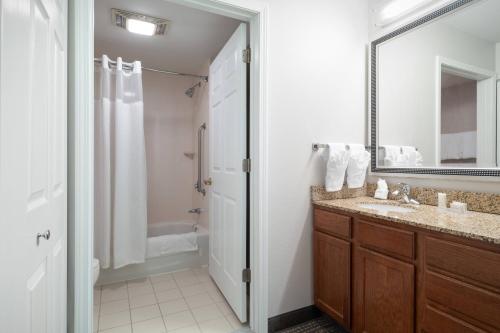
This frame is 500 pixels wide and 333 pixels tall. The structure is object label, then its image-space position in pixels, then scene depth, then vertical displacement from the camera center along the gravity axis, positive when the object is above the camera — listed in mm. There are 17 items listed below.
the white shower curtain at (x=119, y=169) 2293 -45
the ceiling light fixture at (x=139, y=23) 2105 +1223
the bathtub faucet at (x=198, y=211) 3138 -574
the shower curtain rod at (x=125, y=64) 2318 +938
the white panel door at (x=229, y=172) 1737 -61
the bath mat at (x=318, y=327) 1679 -1090
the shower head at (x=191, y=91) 3243 +966
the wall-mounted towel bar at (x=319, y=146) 1788 +127
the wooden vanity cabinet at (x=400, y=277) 968 -532
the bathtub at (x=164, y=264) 2355 -993
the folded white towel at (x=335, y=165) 1752 -6
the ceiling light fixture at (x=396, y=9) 1708 +1081
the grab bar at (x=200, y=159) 3156 +63
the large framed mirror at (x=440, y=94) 1408 +452
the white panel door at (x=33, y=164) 607 +0
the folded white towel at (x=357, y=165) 1843 -6
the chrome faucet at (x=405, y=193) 1684 -196
